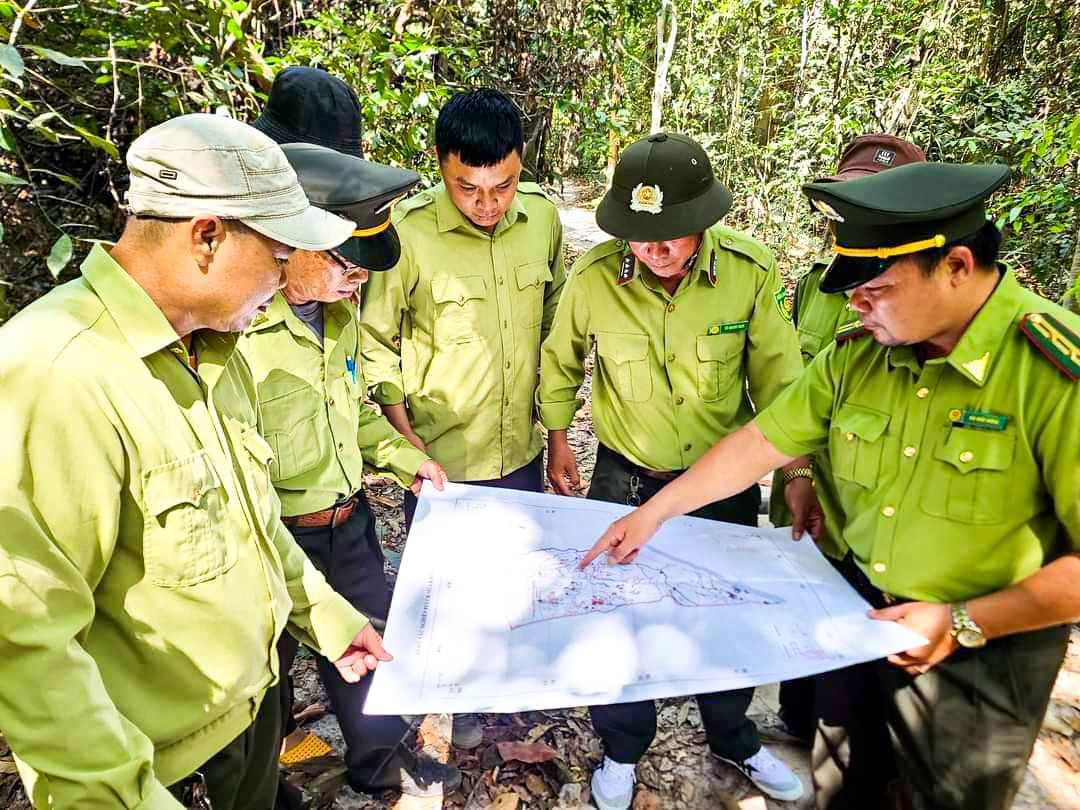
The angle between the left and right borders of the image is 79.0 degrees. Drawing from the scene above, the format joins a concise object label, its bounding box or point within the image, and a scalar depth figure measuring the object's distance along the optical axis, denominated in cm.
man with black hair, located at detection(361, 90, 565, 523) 222
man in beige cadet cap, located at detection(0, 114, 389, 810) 89
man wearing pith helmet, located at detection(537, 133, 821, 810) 208
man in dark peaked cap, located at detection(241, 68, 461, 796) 177
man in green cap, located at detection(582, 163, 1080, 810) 123
